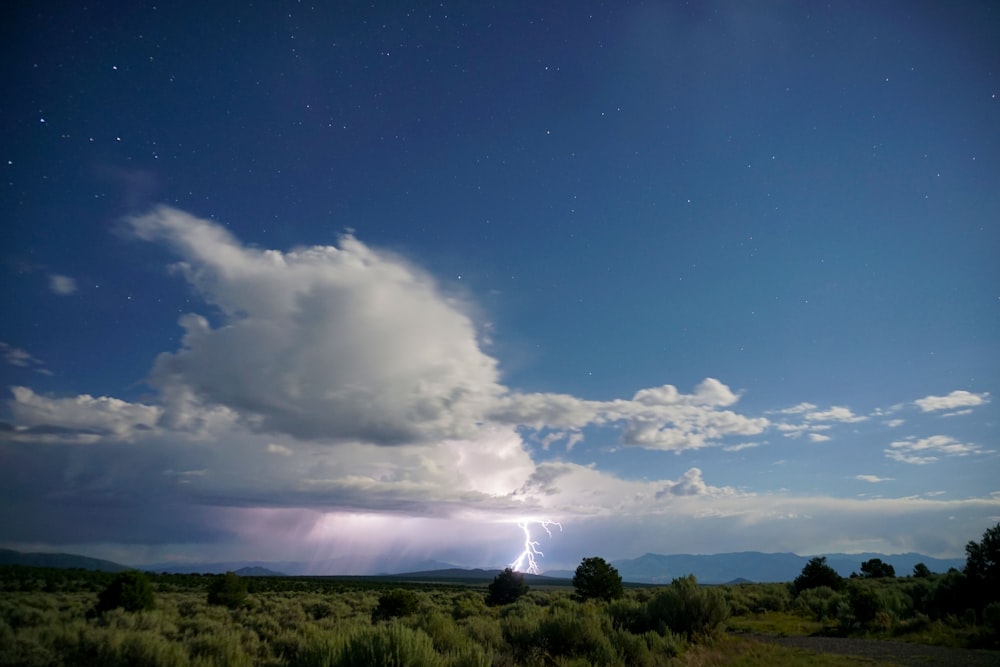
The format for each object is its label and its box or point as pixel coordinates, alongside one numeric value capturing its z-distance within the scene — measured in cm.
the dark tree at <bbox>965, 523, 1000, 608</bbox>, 2034
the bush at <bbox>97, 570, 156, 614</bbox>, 1858
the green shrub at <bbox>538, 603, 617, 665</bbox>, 1215
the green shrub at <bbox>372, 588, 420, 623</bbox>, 2534
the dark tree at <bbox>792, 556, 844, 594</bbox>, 3775
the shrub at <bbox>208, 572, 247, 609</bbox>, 2578
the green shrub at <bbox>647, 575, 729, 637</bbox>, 1662
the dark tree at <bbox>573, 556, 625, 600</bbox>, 3059
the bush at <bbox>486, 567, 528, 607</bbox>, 3669
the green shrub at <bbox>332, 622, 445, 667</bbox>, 755
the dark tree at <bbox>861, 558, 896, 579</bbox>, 5219
